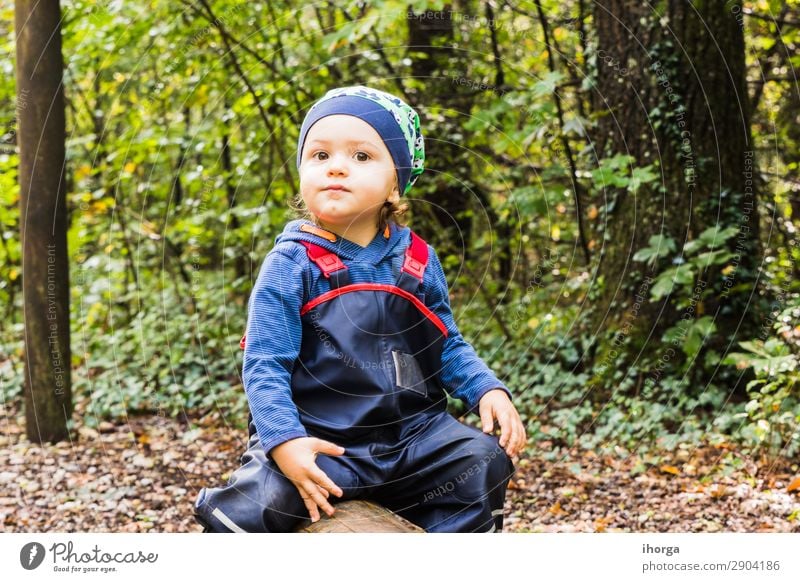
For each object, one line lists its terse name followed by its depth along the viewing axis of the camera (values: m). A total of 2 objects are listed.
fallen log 1.78
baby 1.72
